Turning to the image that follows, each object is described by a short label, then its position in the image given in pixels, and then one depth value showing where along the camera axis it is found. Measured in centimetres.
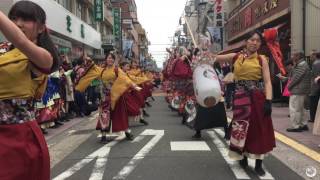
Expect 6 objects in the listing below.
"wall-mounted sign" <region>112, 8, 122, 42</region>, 2959
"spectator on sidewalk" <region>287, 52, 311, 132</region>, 595
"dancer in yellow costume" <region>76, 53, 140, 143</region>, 524
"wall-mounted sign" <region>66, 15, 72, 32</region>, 1380
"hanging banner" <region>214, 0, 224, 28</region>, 1773
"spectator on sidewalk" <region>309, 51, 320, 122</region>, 625
